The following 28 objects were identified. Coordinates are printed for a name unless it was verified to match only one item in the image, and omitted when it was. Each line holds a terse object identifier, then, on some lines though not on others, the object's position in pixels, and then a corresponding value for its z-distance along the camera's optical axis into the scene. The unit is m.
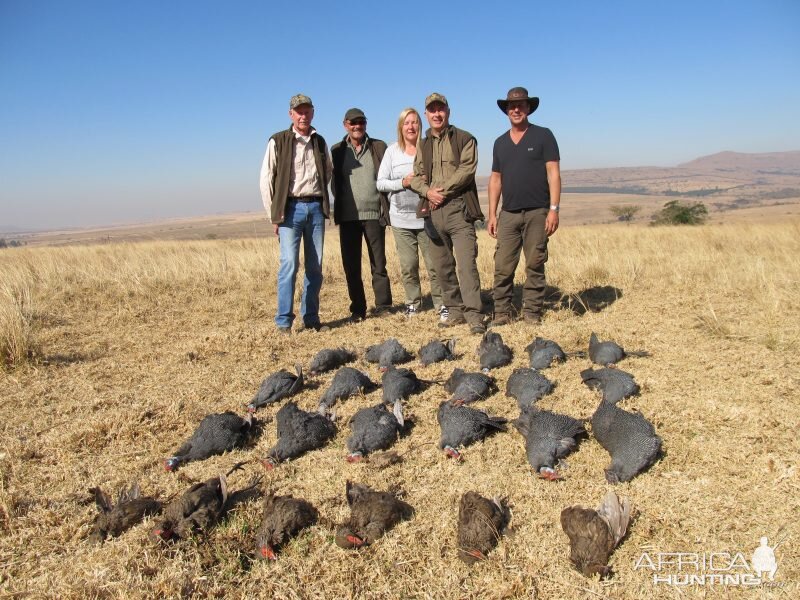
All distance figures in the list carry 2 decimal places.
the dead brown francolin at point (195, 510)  2.59
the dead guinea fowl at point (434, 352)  4.95
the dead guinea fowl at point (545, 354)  4.55
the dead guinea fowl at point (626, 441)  2.88
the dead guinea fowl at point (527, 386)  3.90
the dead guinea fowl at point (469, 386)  4.01
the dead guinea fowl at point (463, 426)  3.31
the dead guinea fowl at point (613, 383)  3.81
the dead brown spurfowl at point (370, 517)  2.48
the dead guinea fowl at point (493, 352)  4.68
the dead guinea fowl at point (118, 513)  2.67
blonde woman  6.00
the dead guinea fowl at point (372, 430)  3.35
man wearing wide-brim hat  5.50
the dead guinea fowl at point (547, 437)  2.99
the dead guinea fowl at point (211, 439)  3.45
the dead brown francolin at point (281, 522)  2.48
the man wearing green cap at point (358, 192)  6.37
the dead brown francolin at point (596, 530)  2.26
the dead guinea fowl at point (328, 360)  4.94
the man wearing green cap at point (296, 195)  5.89
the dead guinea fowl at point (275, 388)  4.29
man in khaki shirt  5.62
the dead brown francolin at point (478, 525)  2.38
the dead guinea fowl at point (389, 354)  5.02
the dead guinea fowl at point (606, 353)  4.47
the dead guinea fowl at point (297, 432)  3.35
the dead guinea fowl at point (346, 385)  4.24
